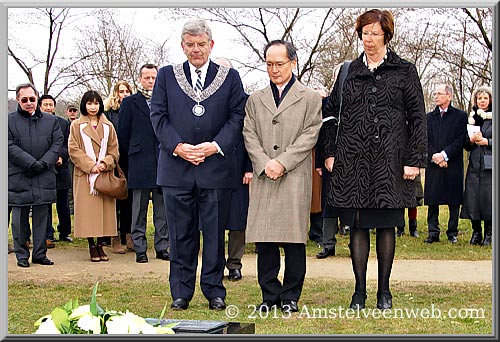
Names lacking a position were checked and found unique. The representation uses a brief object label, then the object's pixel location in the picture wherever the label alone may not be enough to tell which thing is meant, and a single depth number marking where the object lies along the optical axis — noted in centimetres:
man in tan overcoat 648
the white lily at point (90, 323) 322
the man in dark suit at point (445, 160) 1083
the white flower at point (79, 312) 327
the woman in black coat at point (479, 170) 1066
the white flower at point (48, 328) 322
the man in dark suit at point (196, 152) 654
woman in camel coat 934
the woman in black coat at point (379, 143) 633
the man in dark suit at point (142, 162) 944
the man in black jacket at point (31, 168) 899
